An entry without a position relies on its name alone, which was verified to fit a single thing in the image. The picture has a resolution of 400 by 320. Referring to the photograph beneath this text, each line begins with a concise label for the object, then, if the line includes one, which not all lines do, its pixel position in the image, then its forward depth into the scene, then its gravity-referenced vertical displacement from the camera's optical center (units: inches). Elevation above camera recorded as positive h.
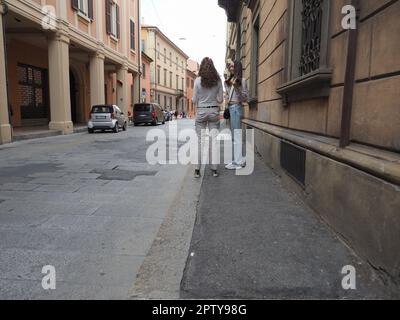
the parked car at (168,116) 1566.2 -26.2
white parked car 727.1 -19.0
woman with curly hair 233.3 +9.3
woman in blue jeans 249.9 +9.5
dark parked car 1043.9 -9.3
